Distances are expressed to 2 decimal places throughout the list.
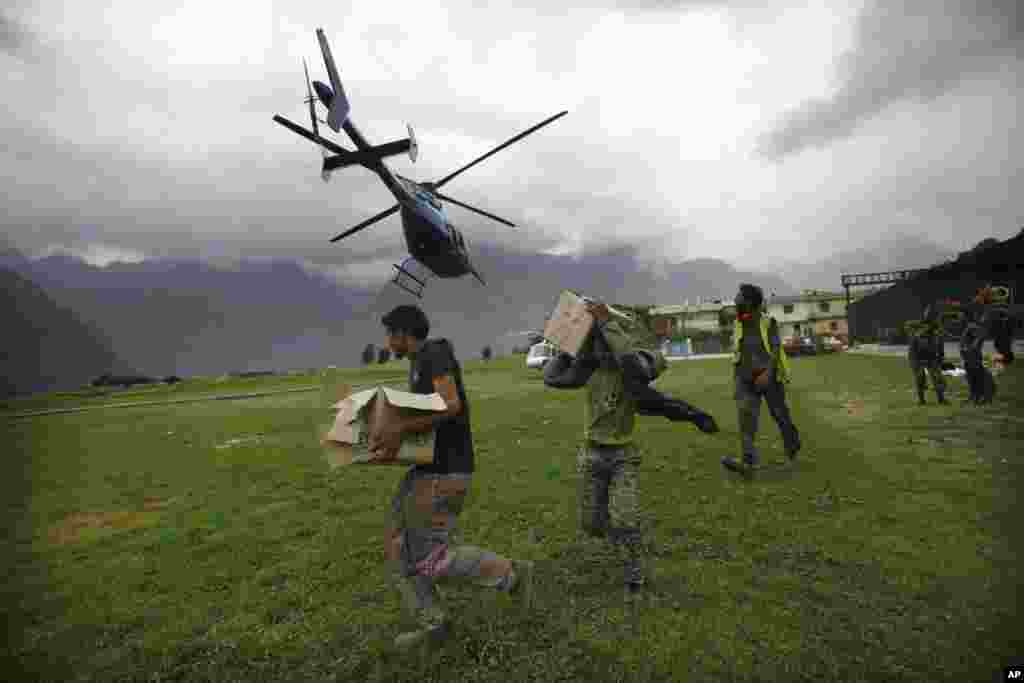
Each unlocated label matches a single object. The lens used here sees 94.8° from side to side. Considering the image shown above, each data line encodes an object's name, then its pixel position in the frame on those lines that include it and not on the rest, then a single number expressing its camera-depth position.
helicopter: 11.38
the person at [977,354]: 9.52
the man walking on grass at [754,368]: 6.39
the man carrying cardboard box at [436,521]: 3.16
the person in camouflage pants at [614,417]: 3.57
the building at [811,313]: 77.81
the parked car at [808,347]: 38.88
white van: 34.06
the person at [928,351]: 10.58
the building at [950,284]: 23.33
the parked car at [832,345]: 42.06
